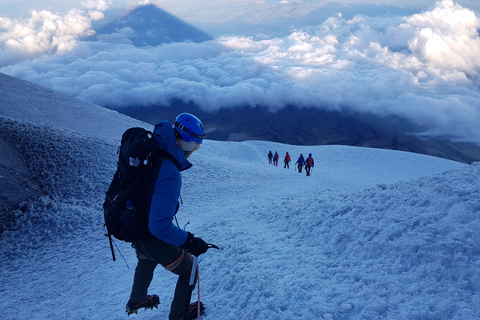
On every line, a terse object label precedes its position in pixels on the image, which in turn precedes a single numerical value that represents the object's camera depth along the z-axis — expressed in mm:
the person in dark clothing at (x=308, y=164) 25453
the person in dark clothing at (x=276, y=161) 39875
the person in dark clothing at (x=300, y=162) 28422
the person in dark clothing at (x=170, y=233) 3209
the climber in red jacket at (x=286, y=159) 36938
